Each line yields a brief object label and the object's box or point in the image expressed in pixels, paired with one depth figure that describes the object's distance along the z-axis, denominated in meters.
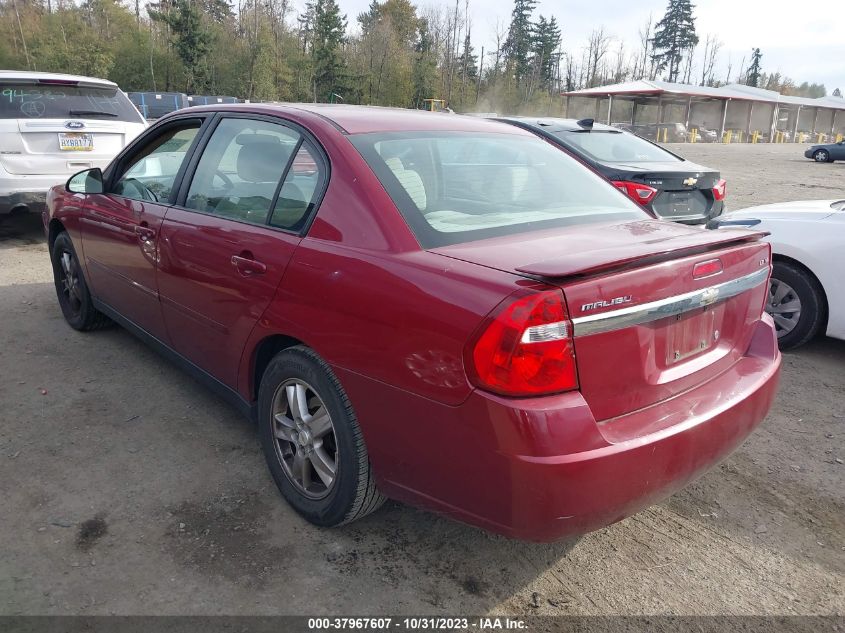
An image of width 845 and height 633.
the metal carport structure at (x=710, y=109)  46.69
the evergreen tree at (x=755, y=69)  108.06
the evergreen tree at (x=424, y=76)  64.75
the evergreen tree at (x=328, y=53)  60.81
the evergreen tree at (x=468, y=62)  73.63
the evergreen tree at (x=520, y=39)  81.81
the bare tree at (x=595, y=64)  84.44
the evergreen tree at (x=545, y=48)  82.50
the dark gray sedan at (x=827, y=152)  29.61
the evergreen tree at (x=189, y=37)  54.28
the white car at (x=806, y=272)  4.48
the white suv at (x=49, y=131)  7.04
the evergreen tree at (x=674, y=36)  91.00
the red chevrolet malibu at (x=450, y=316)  1.95
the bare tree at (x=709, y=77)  97.12
